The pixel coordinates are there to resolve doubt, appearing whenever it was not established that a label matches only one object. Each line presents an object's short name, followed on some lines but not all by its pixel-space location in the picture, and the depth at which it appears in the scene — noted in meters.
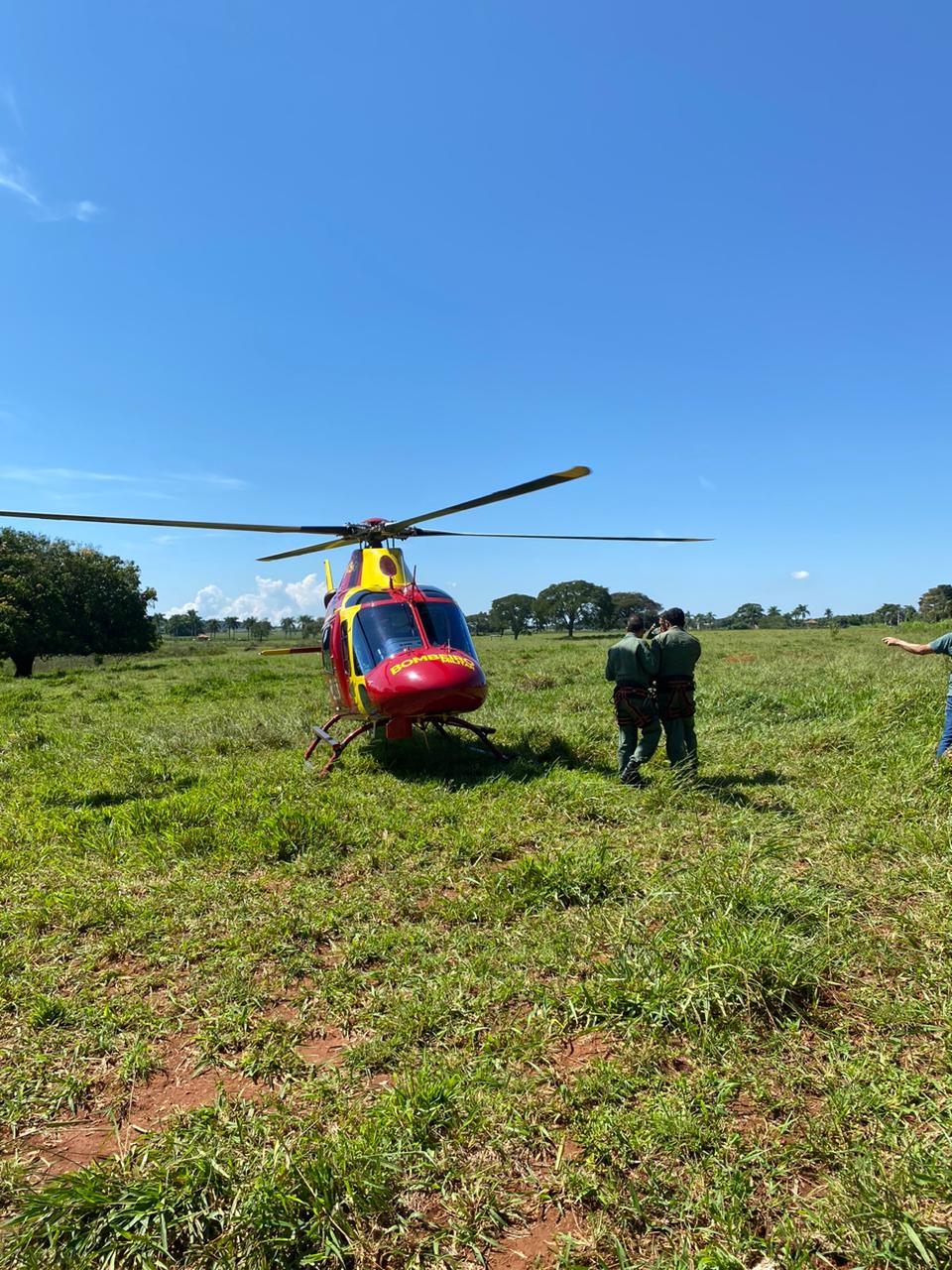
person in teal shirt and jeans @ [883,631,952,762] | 6.28
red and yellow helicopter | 6.85
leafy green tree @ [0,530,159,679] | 29.19
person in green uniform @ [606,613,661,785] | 6.71
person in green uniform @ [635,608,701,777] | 6.74
